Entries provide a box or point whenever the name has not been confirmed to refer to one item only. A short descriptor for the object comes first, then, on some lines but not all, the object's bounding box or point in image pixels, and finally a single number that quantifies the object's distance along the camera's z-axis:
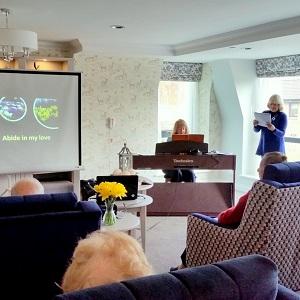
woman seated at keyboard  5.57
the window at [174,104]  7.50
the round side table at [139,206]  3.59
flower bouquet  2.96
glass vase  3.05
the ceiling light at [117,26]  4.81
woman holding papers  5.96
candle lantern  5.00
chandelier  3.75
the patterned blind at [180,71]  7.35
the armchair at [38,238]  2.39
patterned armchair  2.84
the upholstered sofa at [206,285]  1.00
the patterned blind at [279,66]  6.34
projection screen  5.23
